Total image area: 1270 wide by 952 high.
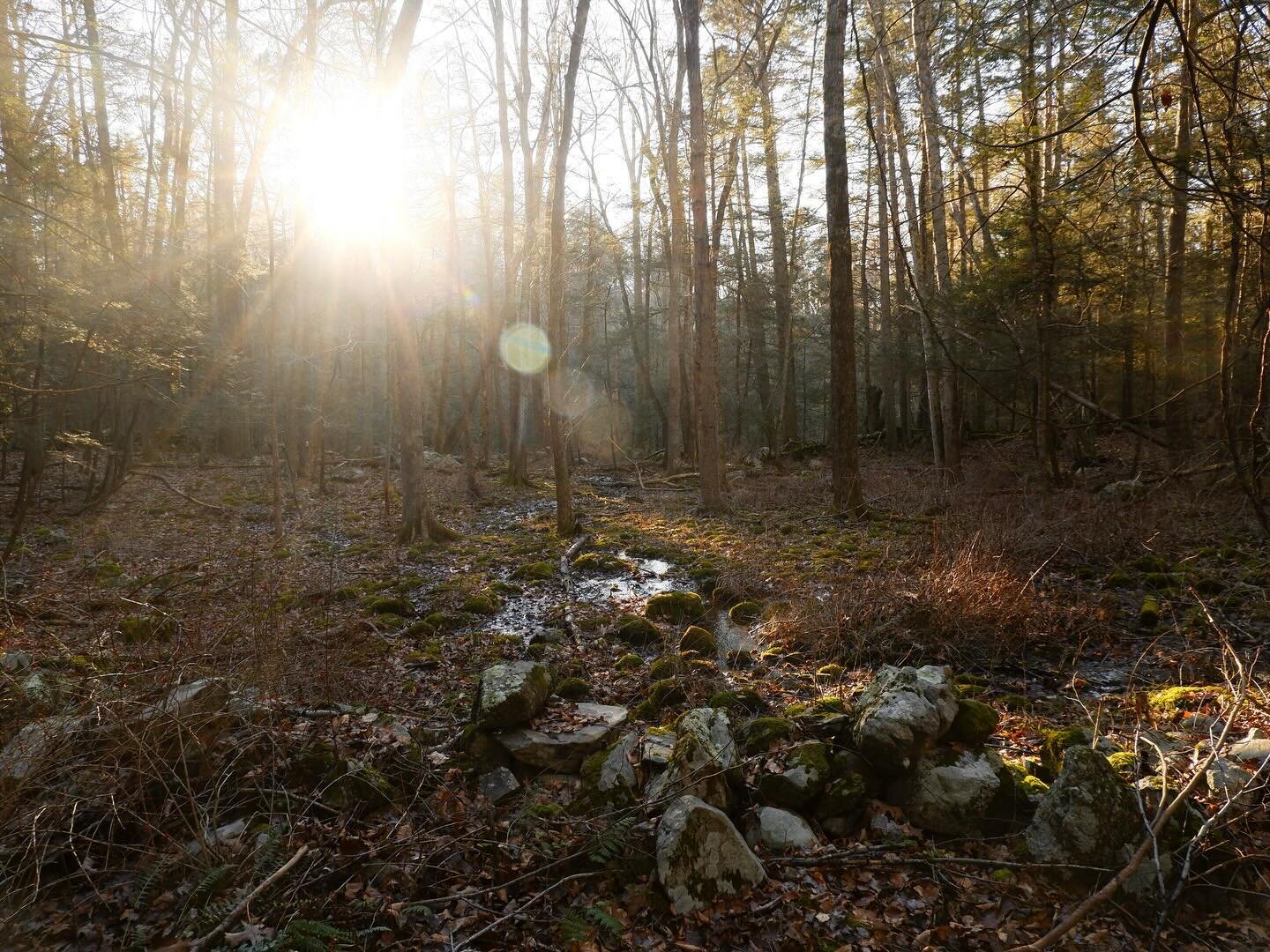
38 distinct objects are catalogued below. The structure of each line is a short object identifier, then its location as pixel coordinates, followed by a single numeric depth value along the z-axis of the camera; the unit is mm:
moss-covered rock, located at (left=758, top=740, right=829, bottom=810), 3422
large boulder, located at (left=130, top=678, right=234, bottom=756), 3164
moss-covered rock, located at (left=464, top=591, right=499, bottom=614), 7008
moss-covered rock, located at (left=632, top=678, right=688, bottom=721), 4527
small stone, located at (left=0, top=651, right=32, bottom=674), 4230
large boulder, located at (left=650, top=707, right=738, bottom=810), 3344
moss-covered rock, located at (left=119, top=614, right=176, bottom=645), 4765
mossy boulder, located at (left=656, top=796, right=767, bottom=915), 2910
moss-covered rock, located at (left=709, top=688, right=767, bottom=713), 4406
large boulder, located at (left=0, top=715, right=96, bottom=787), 2854
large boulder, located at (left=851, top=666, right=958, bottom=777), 3465
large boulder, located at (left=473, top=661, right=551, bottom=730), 4098
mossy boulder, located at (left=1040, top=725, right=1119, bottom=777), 3404
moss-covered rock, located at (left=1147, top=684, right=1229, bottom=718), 3809
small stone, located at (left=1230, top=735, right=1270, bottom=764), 3059
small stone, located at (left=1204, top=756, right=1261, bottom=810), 2826
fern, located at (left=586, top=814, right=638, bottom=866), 3047
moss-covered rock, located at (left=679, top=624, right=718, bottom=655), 5637
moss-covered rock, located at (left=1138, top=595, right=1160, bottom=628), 5473
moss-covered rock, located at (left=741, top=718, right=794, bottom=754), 3803
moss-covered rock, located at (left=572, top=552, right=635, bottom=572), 8922
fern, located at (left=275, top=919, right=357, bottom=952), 2461
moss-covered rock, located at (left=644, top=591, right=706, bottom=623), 6785
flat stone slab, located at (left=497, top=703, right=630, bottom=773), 3965
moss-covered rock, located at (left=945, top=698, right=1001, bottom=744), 3639
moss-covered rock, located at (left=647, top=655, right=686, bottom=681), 5047
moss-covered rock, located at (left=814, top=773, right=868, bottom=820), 3385
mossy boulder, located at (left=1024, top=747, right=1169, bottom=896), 2787
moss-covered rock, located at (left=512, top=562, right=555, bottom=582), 8405
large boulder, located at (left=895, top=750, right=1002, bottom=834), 3223
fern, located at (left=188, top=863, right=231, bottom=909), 2705
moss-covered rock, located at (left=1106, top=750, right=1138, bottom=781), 3115
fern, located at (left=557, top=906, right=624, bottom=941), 2648
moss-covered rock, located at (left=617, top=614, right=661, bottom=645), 6148
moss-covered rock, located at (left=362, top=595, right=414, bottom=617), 6801
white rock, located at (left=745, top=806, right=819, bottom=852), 3227
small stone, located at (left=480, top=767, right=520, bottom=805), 3691
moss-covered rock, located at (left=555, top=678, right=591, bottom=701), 4801
